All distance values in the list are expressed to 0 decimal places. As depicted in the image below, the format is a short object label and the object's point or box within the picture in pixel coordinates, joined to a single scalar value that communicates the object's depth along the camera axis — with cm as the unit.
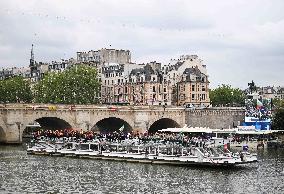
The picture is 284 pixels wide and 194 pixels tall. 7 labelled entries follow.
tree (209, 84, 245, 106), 16736
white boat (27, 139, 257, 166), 6444
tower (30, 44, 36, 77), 18840
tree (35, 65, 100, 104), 13488
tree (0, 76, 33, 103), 15000
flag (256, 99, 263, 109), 11594
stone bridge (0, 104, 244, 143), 9788
